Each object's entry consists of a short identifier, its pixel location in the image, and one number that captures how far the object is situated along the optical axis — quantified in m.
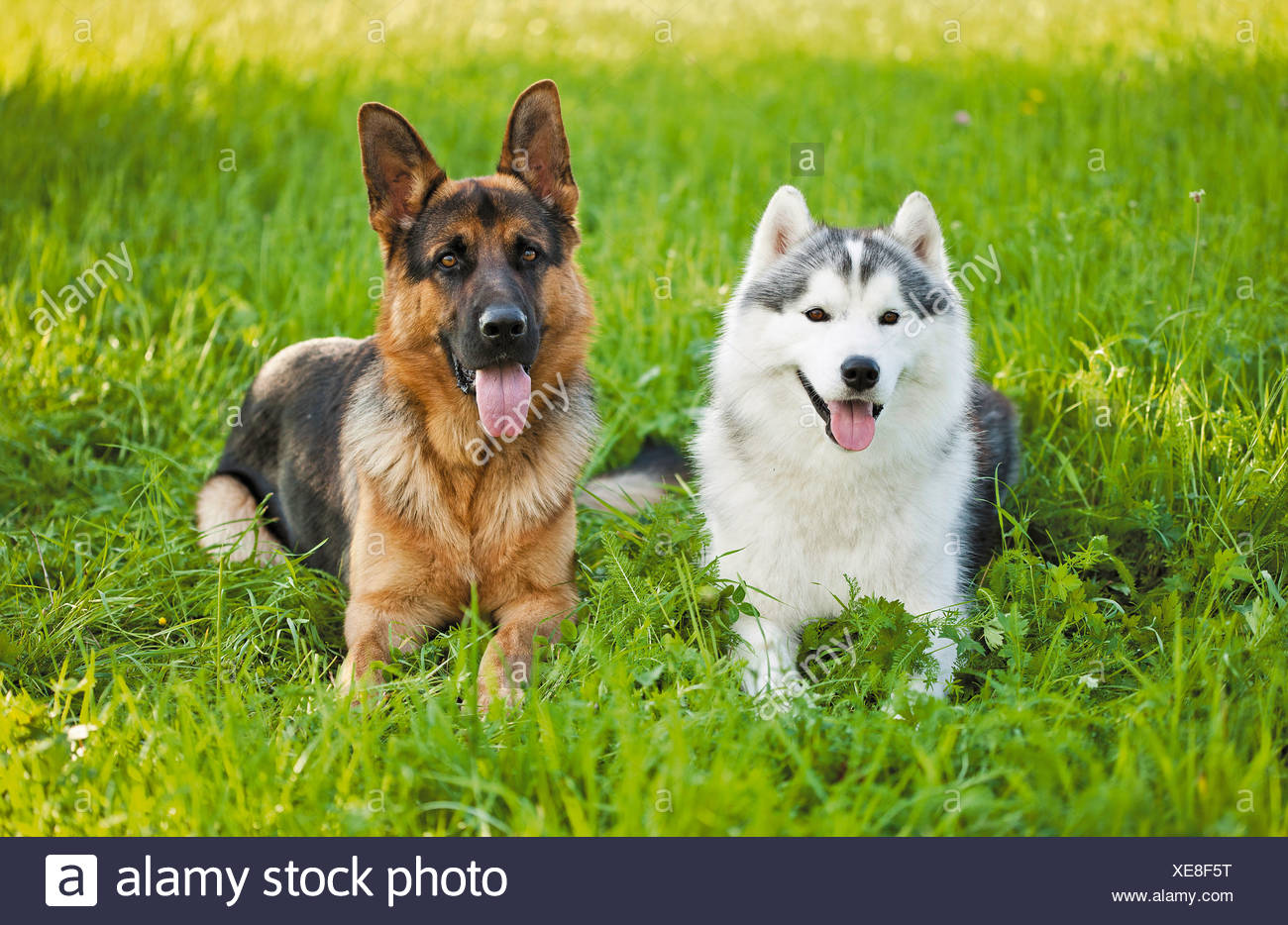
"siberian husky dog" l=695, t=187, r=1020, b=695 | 3.24
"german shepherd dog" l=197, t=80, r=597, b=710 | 3.55
